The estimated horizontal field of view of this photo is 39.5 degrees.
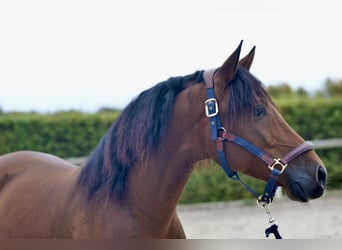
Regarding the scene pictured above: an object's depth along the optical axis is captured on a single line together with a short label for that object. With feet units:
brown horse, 6.72
